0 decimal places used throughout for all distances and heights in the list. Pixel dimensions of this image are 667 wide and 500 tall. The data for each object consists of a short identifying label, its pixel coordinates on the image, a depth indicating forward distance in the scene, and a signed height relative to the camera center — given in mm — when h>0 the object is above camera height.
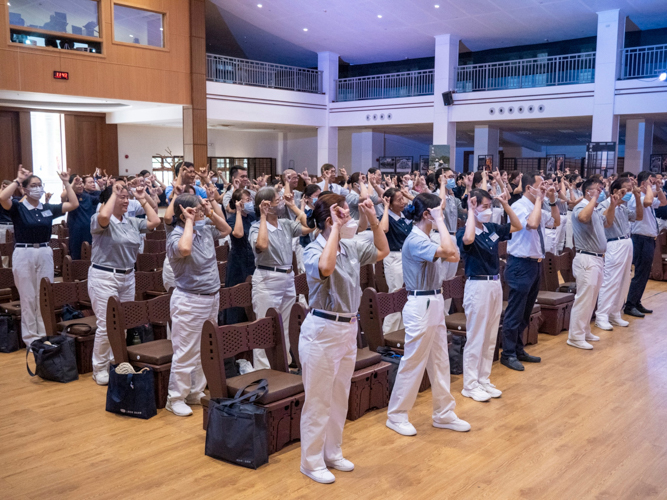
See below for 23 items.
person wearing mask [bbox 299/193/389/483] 3271 -737
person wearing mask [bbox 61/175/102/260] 7844 -468
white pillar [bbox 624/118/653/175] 16906 +1339
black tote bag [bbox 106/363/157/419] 4293 -1432
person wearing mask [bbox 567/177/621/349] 6078 -684
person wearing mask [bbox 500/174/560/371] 5293 -654
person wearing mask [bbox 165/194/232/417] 4281 -767
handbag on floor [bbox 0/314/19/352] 5930 -1435
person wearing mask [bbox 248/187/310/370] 4824 -588
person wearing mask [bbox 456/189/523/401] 4555 -740
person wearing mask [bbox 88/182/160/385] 4906 -606
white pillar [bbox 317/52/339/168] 20531 +3155
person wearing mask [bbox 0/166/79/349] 5805 -593
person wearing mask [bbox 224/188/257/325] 5652 -676
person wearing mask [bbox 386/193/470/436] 3922 -845
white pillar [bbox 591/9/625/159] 15453 +3052
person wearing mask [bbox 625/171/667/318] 7484 -727
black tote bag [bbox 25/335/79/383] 5020 -1413
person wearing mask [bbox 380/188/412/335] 5938 -578
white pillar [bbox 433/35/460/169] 18266 +3262
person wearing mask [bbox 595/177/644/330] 6852 -870
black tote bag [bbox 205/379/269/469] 3551 -1415
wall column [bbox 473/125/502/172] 19125 +1575
